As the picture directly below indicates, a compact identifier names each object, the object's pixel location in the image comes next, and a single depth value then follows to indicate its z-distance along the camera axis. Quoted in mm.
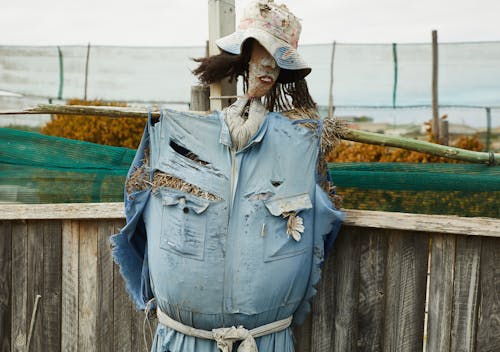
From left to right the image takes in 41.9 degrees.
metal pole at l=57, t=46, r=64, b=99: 12023
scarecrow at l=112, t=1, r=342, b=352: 2279
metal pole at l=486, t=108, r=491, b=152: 9586
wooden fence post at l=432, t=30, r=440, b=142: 9633
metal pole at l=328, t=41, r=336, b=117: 10430
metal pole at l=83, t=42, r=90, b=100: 11706
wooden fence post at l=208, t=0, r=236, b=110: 2799
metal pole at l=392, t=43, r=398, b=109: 10414
